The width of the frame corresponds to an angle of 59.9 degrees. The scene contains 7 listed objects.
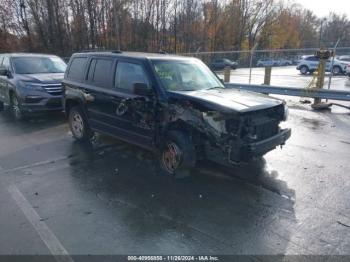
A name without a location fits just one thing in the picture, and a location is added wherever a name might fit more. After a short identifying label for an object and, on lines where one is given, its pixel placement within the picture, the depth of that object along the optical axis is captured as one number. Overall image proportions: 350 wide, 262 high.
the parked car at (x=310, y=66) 25.12
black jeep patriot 4.34
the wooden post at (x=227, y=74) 17.83
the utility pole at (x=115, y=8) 29.49
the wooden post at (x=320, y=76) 10.78
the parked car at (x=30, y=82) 8.72
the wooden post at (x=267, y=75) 14.73
